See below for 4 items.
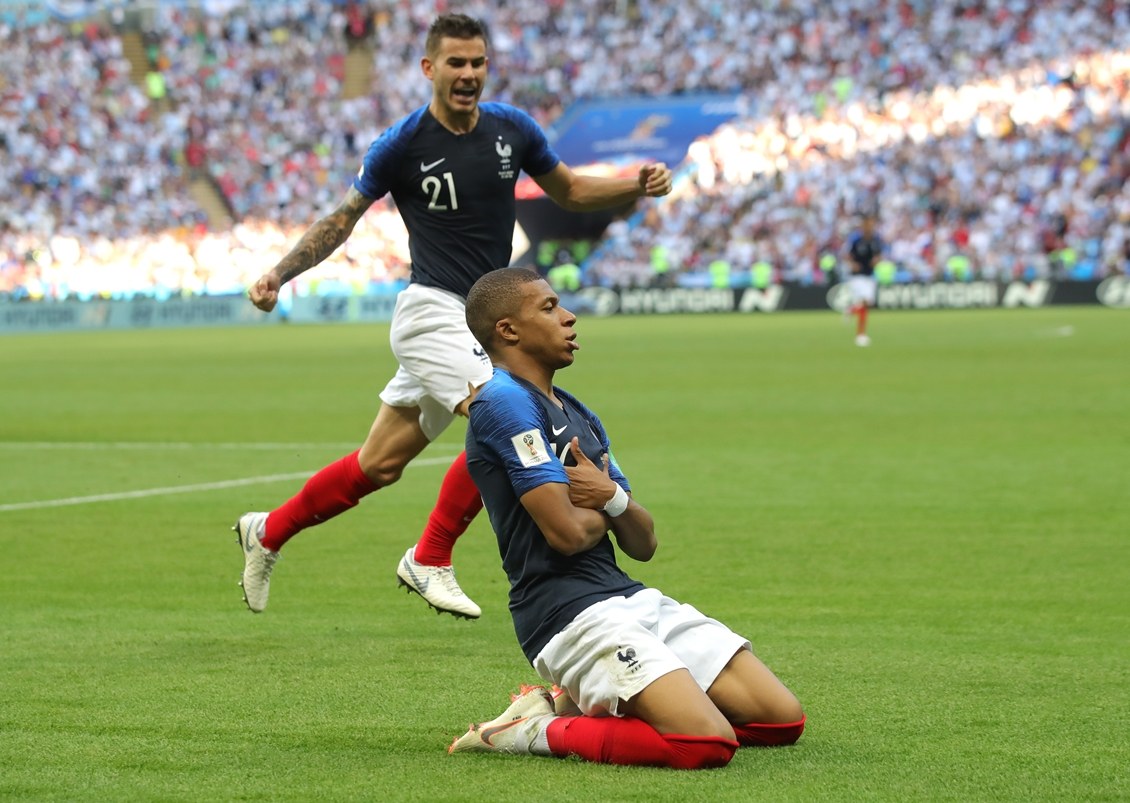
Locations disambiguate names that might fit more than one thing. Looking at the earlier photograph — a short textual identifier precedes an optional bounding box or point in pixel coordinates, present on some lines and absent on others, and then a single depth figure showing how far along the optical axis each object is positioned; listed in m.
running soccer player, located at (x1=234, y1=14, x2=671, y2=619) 15.13
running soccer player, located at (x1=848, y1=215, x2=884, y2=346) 65.00
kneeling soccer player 9.84
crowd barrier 89.25
